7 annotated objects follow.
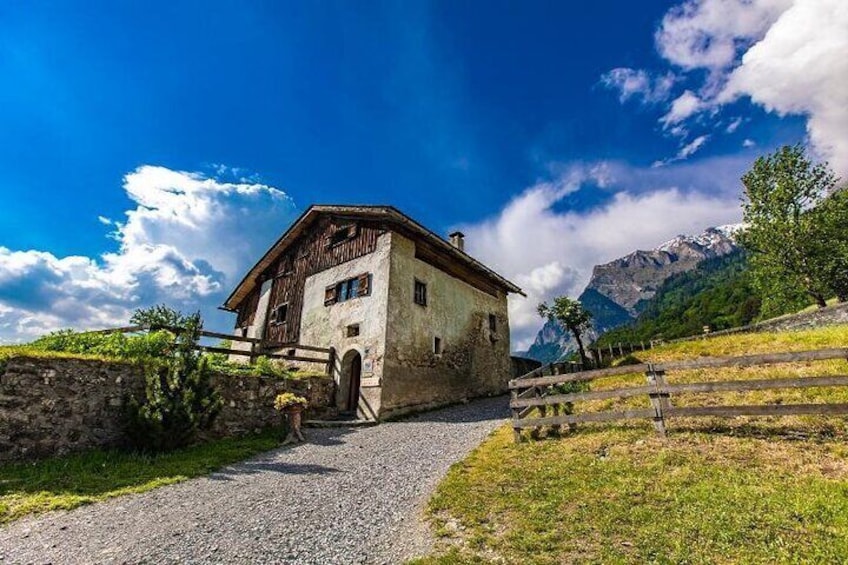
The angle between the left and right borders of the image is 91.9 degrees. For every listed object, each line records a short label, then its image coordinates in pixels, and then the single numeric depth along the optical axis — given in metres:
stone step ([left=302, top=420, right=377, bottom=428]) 14.97
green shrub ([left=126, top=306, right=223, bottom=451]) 10.35
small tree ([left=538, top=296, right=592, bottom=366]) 28.27
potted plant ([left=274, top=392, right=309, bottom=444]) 12.66
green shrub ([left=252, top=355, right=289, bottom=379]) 14.47
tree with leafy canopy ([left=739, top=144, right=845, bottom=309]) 27.94
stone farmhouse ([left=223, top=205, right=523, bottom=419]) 17.47
